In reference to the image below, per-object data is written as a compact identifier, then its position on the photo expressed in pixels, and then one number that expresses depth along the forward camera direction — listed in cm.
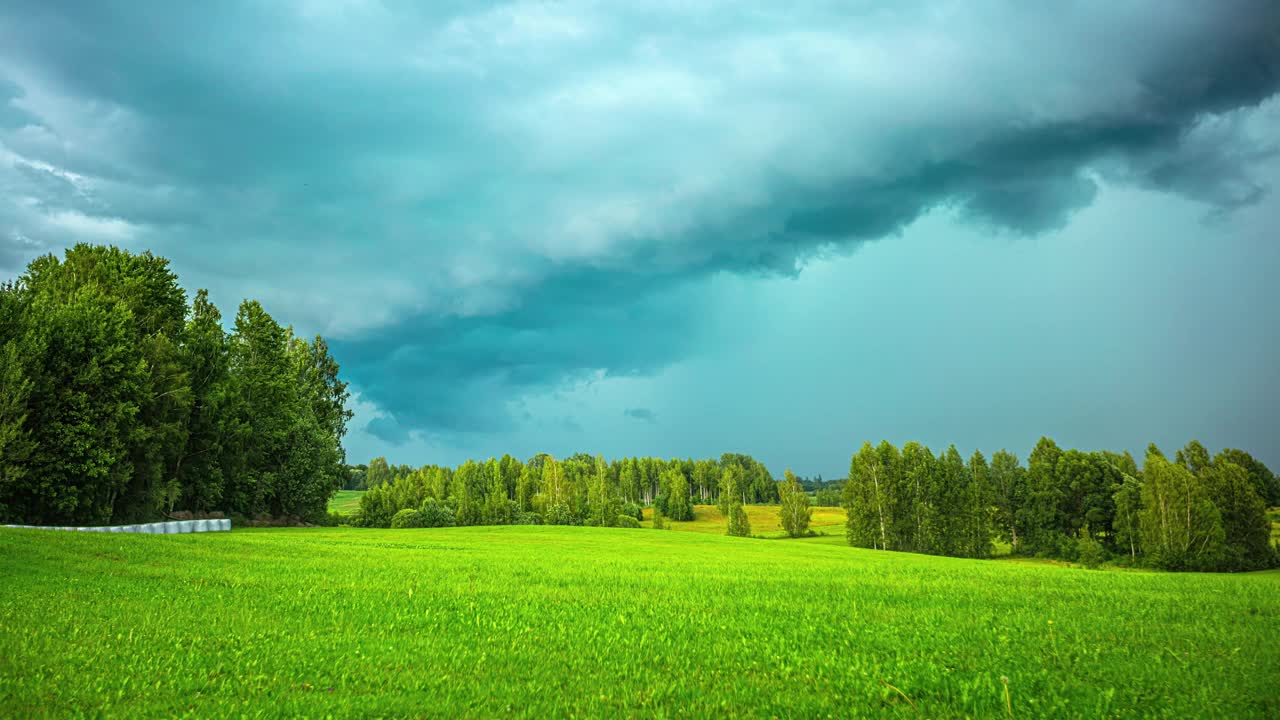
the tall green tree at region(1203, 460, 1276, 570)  7338
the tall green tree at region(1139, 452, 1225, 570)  6912
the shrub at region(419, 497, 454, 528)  7919
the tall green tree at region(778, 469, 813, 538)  11250
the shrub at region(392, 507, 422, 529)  7850
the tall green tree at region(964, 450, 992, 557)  8875
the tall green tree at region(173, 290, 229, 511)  5481
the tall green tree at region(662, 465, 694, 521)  15350
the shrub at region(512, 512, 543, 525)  9375
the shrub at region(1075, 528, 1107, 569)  8050
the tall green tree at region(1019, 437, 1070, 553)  9025
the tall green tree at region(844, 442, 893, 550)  8912
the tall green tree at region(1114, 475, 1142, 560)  8069
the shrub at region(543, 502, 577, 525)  10212
